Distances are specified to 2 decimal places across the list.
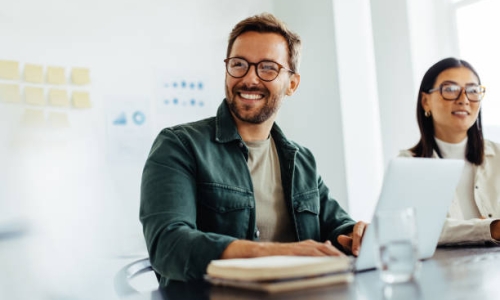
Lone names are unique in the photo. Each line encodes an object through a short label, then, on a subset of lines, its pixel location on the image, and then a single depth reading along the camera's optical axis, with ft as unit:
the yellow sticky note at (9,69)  7.67
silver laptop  3.34
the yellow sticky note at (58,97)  8.11
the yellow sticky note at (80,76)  8.32
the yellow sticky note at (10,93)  7.64
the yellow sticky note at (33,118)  7.77
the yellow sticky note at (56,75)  8.10
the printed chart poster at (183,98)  9.33
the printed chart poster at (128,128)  8.66
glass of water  2.78
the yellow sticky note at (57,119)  8.03
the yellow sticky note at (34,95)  7.84
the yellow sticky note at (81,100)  8.31
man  3.91
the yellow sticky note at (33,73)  7.88
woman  6.52
